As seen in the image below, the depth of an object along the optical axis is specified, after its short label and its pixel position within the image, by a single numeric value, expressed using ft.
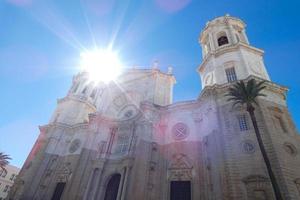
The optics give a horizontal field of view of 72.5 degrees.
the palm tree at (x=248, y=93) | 53.01
